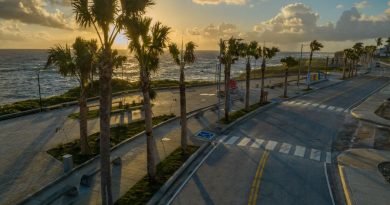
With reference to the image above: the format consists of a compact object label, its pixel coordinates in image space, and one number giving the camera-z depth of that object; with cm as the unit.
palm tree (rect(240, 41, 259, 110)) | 3724
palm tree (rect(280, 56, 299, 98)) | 5212
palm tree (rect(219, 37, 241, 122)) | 3406
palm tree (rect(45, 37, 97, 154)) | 2130
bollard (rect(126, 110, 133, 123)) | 3583
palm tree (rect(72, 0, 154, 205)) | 1222
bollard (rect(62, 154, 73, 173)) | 1991
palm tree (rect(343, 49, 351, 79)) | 8875
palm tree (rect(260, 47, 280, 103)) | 4588
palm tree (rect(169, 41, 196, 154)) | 2288
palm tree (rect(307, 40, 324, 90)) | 6746
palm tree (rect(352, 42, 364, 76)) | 9600
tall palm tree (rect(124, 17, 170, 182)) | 1641
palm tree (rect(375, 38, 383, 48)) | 15025
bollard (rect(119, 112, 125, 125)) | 3473
